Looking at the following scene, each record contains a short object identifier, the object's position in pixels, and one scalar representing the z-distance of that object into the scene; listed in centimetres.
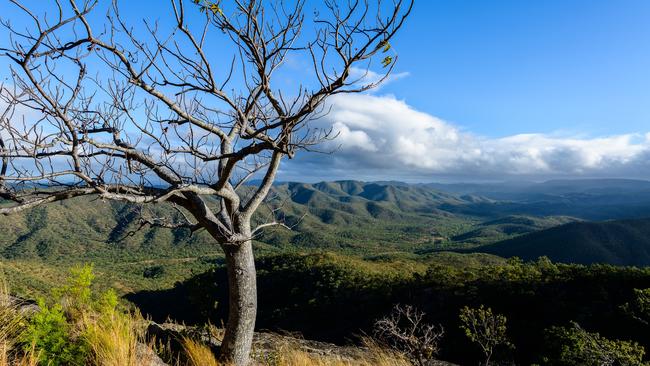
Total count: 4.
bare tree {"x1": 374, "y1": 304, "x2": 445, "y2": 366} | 542
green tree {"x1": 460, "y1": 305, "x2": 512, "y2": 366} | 1470
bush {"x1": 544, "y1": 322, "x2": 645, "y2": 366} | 988
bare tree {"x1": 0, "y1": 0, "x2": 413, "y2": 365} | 409
